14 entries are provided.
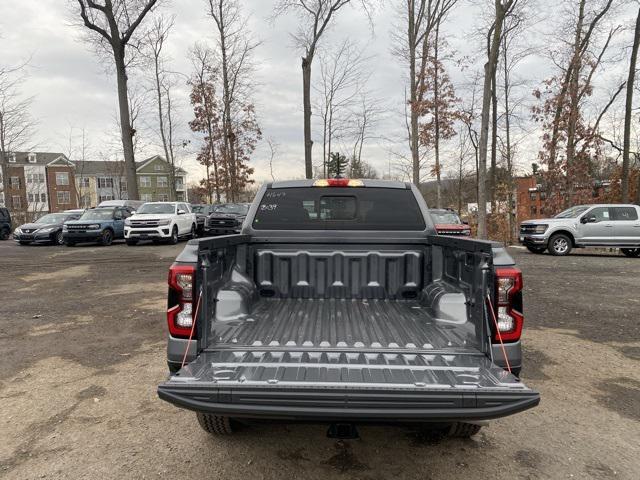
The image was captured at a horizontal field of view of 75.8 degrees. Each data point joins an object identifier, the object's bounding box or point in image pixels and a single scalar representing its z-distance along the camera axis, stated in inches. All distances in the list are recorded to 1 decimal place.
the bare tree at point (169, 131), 1396.4
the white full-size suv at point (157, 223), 692.7
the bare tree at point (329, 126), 1207.6
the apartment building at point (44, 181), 2716.5
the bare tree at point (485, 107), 660.1
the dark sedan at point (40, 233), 761.0
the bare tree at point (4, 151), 1233.6
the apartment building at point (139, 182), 3034.0
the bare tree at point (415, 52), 949.8
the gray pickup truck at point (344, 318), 79.9
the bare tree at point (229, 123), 1165.1
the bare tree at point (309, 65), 866.1
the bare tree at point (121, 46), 911.0
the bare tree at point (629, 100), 810.8
